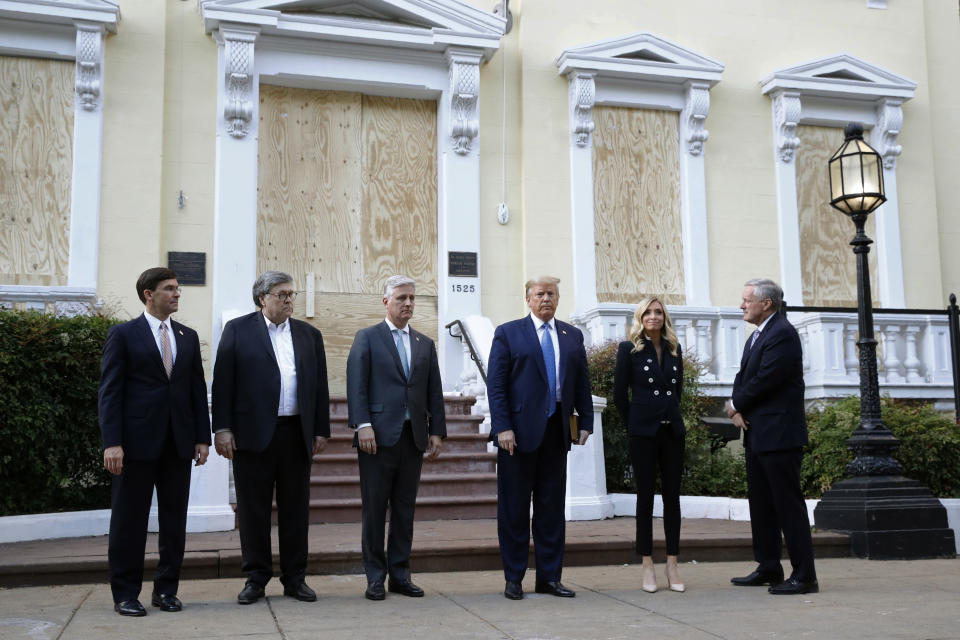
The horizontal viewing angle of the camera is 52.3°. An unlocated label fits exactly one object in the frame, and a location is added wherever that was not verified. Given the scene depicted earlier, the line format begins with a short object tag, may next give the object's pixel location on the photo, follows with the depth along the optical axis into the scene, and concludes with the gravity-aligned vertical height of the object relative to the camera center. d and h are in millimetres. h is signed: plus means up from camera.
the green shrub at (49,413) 7887 -15
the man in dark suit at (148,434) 5434 -138
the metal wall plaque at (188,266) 11000 +1610
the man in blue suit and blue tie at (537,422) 6055 -115
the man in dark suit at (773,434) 6105 -216
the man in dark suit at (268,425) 5773 -100
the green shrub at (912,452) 9000 -501
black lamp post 7738 -656
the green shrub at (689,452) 9656 -502
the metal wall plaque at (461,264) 11781 +1694
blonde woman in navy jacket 6266 -70
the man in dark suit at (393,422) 5996 -102
